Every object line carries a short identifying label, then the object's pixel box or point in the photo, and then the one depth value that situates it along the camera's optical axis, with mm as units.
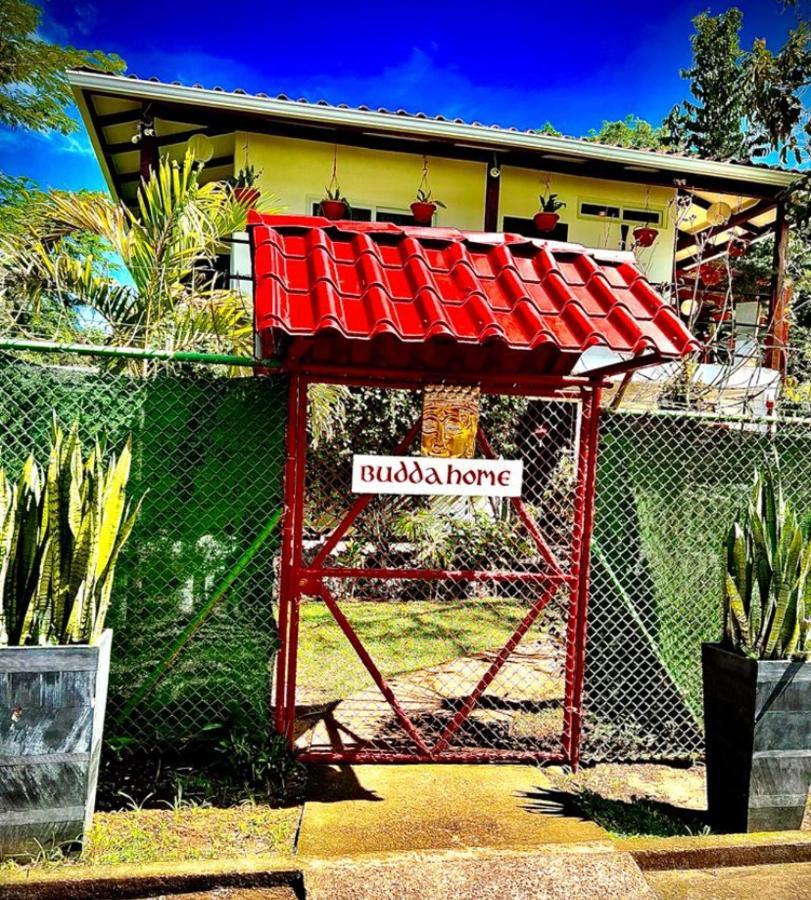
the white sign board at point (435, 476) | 3594
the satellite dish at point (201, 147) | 9547
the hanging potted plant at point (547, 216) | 10661
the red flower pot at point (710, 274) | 12032
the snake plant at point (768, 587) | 3424
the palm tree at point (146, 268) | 5141
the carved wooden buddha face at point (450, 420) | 3717
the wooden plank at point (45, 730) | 2750
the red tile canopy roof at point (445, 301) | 3275
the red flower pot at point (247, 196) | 6868
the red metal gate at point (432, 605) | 3766
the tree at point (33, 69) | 15914
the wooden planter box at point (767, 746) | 3326
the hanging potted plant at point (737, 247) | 12117
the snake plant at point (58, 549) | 2928
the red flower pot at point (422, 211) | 10203
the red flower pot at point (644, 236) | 10812
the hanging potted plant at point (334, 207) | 9656
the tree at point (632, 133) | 32625
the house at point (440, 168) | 9602
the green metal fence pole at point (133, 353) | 3348
